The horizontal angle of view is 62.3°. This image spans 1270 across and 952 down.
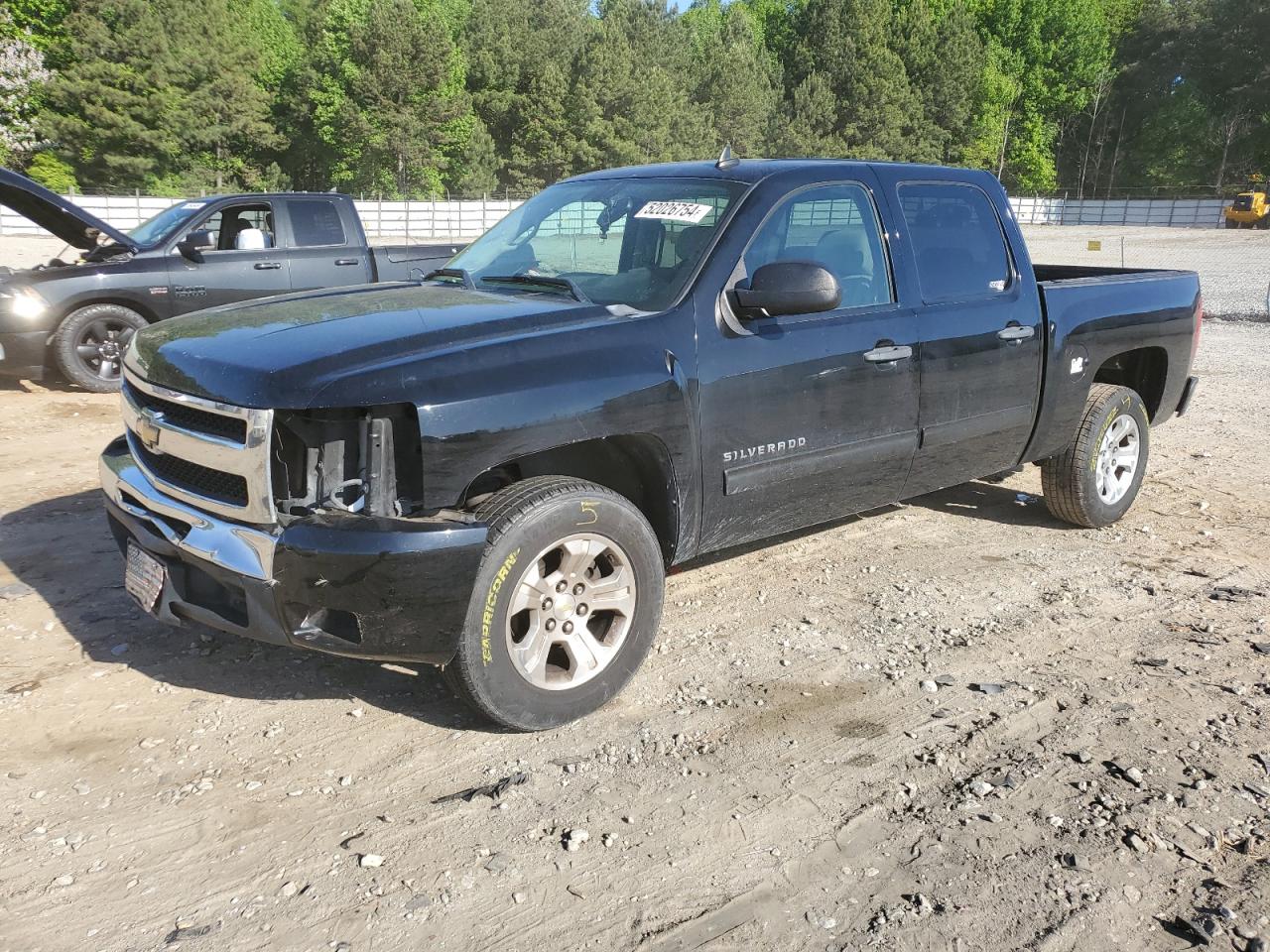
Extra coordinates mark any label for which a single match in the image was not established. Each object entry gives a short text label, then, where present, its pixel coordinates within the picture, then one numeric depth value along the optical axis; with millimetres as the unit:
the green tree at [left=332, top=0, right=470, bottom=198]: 57031
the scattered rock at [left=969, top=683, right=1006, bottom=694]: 3943
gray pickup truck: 8875
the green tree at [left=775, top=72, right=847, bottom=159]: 71500
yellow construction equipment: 55688
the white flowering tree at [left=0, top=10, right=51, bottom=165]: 51812
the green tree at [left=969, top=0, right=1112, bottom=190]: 81062
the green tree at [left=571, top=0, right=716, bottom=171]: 62906
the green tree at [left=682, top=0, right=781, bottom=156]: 70688
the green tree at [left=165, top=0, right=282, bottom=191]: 52094
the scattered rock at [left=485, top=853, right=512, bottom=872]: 2848
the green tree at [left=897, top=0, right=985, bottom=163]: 76250
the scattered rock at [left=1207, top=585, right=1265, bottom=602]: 4926
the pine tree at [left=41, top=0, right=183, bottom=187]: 48969
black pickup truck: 3146
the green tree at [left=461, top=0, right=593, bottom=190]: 63375
